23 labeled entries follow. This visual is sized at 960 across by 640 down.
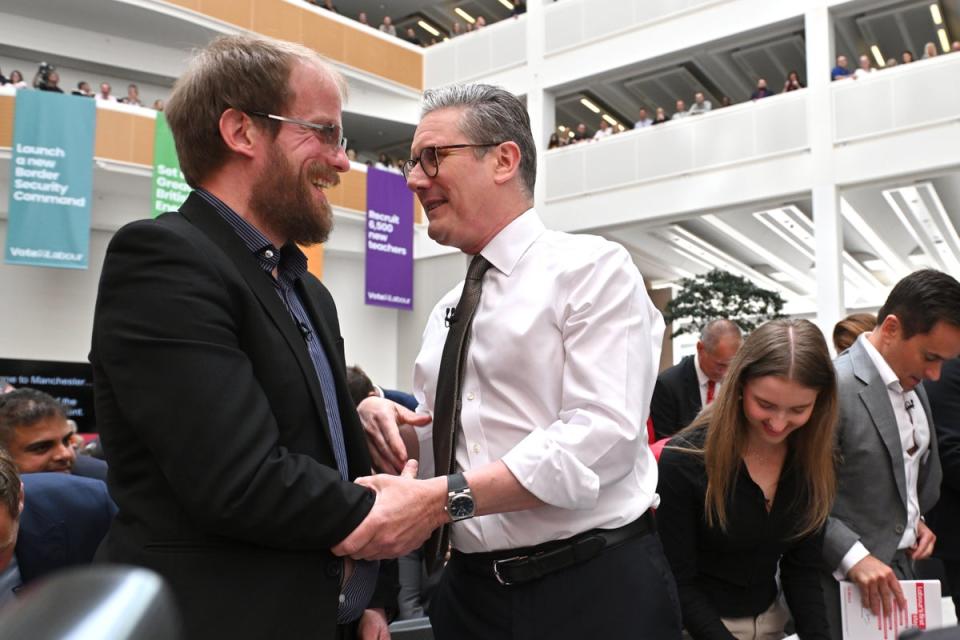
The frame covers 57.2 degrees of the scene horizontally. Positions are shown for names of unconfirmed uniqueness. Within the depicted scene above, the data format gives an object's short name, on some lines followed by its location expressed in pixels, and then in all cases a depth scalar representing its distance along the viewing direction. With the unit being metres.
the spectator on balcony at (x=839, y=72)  14.23
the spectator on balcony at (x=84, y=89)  15.84
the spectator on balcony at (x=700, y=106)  15.99
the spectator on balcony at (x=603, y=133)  17.07
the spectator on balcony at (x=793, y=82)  14.95
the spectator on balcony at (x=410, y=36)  20.60
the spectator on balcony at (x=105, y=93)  15.89
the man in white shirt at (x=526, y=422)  1.61
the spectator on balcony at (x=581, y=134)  17.84
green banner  14.52
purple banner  18.33
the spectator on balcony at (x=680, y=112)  16.16
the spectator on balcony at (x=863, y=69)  13.90
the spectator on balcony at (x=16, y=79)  14.93
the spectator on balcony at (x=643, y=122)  16.77
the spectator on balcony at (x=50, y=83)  14.68
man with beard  1.38
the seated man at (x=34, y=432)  3.60
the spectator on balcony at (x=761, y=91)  15.49
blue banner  13.87
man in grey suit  2.89
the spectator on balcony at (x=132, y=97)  16.47
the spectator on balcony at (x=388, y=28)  20.23
